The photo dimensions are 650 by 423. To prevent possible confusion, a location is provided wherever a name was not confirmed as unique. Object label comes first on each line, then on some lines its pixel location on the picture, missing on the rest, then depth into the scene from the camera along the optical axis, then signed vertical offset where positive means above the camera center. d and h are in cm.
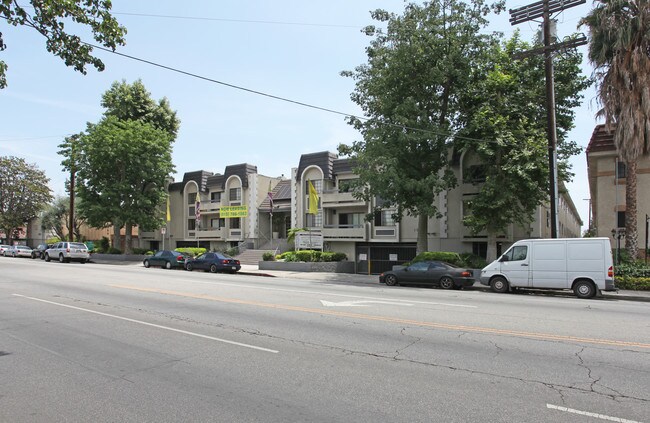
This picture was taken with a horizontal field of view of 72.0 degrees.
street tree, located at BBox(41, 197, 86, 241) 6575 +265
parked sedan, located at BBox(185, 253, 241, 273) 2755 -190
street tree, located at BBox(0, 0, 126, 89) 694 +334
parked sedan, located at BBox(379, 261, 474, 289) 1903 -191
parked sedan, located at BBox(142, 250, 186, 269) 3039 -183
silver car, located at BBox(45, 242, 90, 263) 3528 -148
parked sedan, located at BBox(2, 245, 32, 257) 4412 -169
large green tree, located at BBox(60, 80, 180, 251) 3956 +597
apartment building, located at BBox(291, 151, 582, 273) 2795 +78
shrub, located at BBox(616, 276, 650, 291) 1741 -203
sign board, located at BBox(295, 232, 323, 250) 2969 -55
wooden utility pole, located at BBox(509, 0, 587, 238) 1794 +675
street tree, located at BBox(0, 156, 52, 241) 5384 +512
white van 1557 -128
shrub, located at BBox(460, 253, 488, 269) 2397 -160
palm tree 1962 +718
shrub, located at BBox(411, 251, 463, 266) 2392 -135
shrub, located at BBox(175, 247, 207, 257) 3882 -152
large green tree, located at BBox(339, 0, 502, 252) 2314 +751
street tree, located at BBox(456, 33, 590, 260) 2127 +504
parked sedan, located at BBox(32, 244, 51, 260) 4076 -160
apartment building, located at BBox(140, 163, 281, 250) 4156 +219
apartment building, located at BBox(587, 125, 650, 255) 2403 +243
